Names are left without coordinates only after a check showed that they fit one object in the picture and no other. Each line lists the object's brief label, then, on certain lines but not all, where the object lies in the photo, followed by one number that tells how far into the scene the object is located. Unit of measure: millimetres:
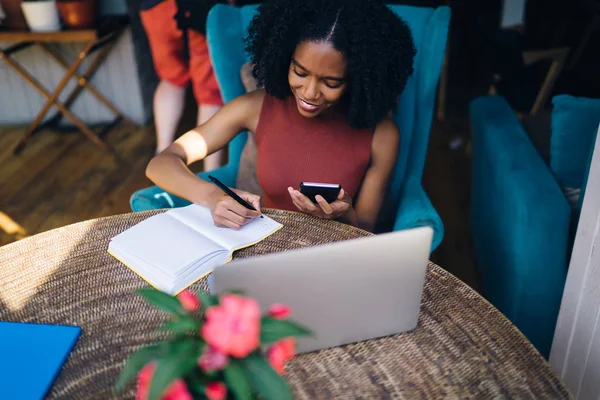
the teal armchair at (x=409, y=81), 1745
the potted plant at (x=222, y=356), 584
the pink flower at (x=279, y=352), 632
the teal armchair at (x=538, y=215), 1548
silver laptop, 850
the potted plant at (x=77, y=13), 2969
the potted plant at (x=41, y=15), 2932
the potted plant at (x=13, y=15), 3002
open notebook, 1140
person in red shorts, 2543
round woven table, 923
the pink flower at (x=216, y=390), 617
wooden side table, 2990
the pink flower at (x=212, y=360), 622
